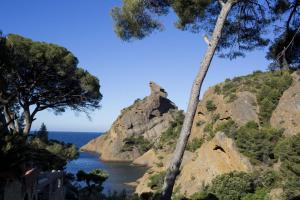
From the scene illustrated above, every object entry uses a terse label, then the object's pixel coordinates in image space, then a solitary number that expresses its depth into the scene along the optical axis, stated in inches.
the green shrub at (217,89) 1523.6
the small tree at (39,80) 735.7
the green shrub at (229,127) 1178.6
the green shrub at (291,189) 757.3
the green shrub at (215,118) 1422.6
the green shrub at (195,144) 1381.3
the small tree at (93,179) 1106.8
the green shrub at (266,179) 868.0
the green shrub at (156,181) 1060.8
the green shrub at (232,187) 826.1
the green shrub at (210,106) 1510.8
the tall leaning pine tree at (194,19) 387.3
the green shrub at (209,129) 1422.2
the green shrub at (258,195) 825.2
